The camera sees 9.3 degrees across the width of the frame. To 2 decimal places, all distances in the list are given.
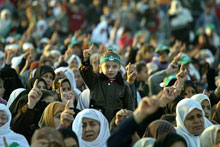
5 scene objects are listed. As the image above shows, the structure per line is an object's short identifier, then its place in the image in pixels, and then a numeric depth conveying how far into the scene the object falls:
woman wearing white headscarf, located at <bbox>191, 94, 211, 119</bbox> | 17.81
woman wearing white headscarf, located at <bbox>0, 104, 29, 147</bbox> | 15.03
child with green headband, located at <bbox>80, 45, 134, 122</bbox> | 18.17
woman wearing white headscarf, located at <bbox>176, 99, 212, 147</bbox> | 15.42
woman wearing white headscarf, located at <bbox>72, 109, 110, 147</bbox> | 14.53
